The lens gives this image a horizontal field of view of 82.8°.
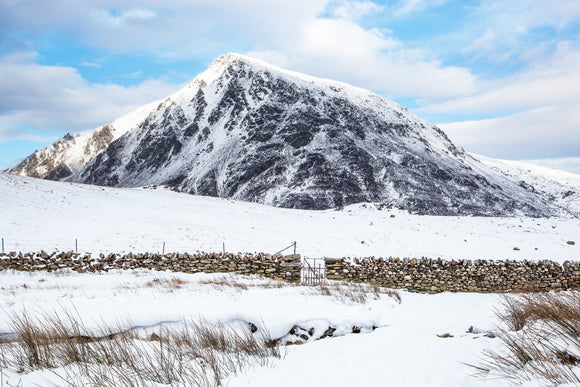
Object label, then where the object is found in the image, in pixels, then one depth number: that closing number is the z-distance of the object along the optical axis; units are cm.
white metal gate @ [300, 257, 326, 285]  1526
